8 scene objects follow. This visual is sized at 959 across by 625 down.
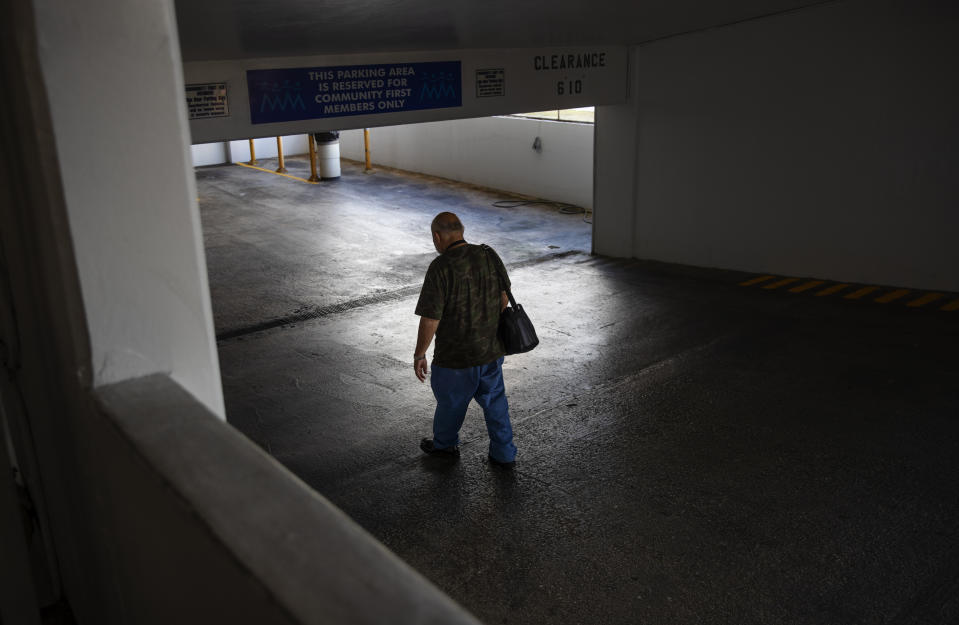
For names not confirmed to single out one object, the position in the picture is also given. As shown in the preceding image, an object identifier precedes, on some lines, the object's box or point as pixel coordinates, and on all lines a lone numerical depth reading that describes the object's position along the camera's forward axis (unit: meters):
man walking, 5.13
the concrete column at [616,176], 11.06
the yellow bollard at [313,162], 18.51
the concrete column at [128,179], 1.92
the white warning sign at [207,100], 7.33
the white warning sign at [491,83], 9.28
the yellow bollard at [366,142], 20.53
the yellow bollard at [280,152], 20.18
